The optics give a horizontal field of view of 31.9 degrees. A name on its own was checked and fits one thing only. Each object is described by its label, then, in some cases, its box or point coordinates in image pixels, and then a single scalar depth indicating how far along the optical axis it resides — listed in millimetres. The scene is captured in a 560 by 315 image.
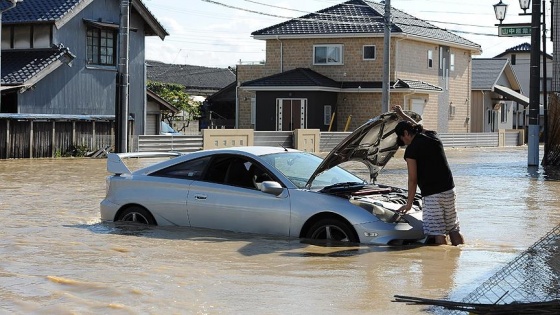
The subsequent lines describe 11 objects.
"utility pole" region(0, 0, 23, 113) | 33562
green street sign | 28641
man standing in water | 11250
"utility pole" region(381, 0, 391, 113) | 34438
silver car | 11492
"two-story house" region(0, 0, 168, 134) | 36531
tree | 58406
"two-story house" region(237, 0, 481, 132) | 49594
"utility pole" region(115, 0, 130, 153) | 24047
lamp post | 29641
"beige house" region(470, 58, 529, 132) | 63219
